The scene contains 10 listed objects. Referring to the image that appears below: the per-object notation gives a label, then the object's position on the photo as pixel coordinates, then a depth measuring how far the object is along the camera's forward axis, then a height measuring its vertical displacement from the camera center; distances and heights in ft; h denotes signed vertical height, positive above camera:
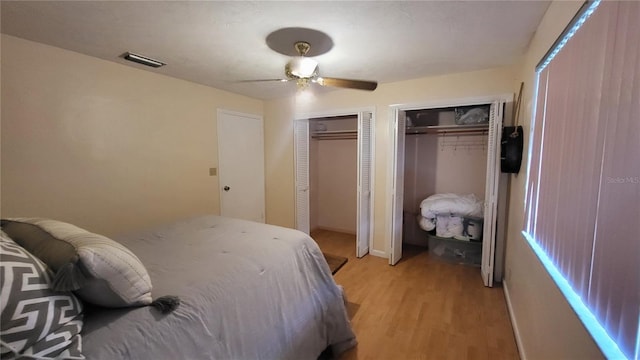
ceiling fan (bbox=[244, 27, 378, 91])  6.40 +2.90
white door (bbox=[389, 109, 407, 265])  10.21 -1.01
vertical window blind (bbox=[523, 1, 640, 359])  2.34 -0.18
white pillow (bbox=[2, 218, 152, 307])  2.72 -1.16
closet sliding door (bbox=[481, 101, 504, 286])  8.48 -1.14
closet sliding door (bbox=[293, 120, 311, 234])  13.24 -0.63
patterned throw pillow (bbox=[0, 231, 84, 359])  2.20 -1.43
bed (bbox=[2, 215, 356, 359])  3.10 -2.11
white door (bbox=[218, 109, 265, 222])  12.03 -0.37
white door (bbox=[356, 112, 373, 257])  11.04 -1.02
